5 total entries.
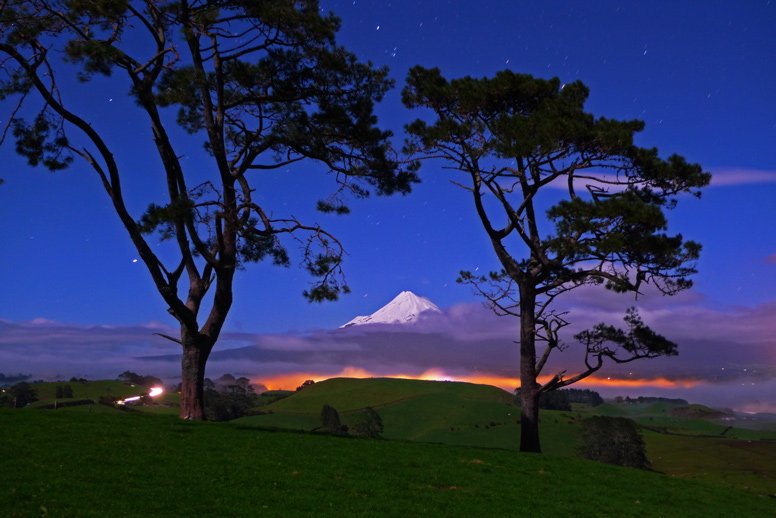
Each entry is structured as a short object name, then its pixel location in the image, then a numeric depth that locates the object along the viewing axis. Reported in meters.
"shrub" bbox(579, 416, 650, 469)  73.12
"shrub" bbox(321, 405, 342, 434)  96.46
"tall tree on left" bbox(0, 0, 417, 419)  29.70
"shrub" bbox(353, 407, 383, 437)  92.38
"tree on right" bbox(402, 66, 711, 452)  32.22
